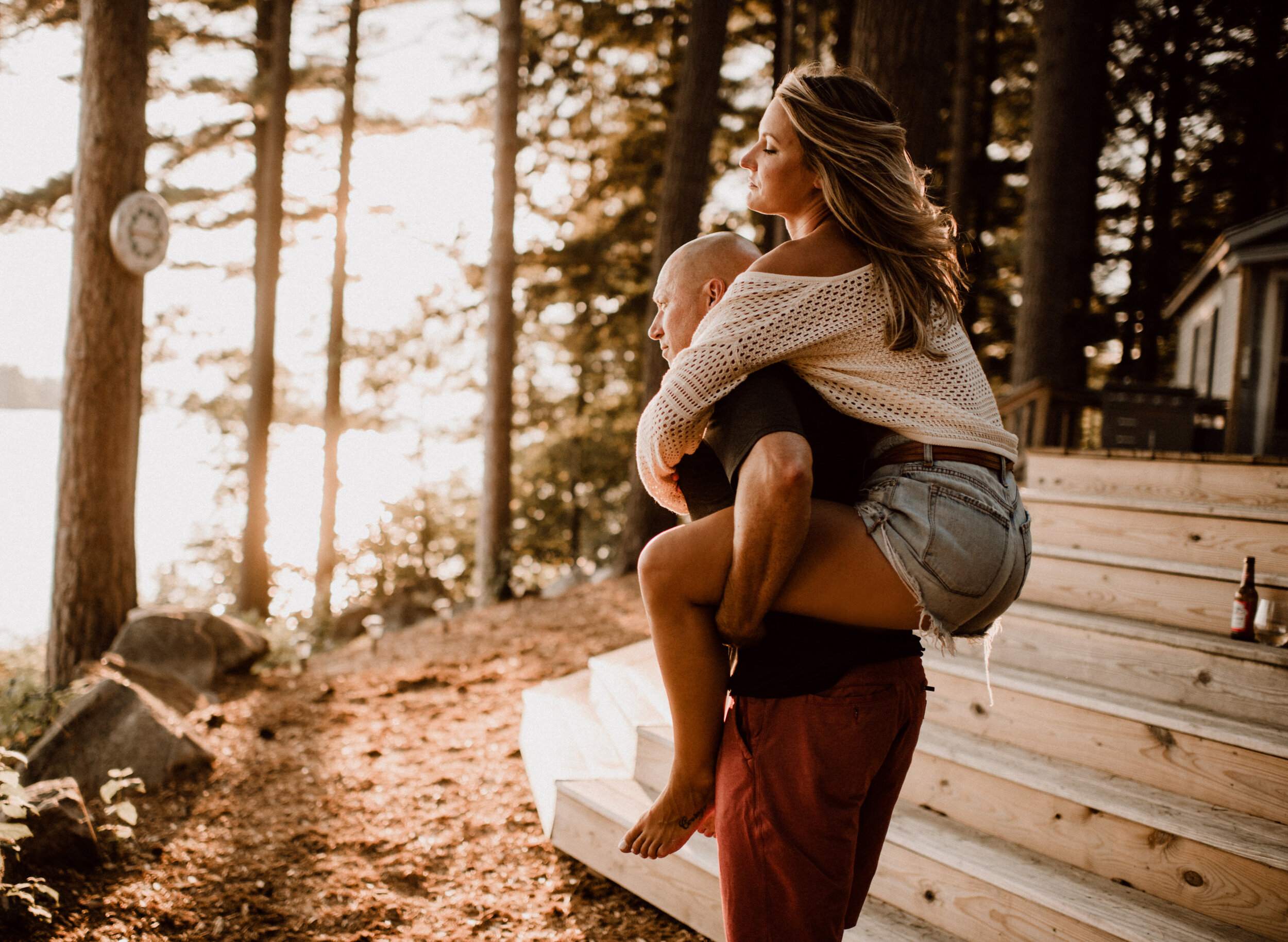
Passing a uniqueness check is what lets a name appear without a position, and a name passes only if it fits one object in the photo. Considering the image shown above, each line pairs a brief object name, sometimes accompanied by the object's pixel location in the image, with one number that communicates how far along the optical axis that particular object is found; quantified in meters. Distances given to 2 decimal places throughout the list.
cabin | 6.67
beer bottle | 2.93
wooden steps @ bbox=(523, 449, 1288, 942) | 2.26
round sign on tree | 5.40
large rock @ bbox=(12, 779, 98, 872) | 2.95
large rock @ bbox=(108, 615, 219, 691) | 5.36
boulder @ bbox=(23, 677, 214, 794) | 3.77
